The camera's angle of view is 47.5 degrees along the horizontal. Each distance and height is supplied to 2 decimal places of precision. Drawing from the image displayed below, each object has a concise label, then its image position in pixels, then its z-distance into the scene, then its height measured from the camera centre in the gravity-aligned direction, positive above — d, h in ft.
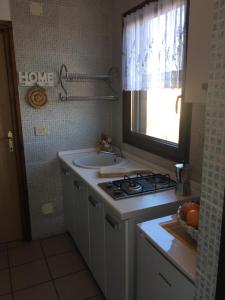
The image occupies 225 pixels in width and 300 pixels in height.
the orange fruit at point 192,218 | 3.73 -1.82
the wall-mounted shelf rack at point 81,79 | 7.83 +0.46
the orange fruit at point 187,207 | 4.02 -1.79
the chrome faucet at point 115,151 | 8.17 -1.86
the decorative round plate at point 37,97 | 7.50 -0.07
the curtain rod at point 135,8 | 6.29 +2.18
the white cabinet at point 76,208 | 6.54 -3.19
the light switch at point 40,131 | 7.82 -1.09
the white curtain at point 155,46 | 5.27 +1.08
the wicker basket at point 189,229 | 3.61 -1.94
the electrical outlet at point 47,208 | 8.44 -3.71
